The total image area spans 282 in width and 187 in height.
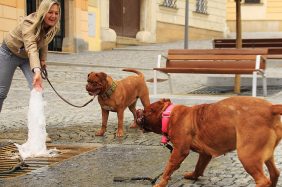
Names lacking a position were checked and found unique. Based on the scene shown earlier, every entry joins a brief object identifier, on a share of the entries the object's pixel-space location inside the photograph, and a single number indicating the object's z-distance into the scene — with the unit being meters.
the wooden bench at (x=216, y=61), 10.80
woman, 6.24
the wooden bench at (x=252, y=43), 14.87
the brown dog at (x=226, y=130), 4.14
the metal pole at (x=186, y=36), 23.52
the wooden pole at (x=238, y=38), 12.12
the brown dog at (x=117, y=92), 6.87
